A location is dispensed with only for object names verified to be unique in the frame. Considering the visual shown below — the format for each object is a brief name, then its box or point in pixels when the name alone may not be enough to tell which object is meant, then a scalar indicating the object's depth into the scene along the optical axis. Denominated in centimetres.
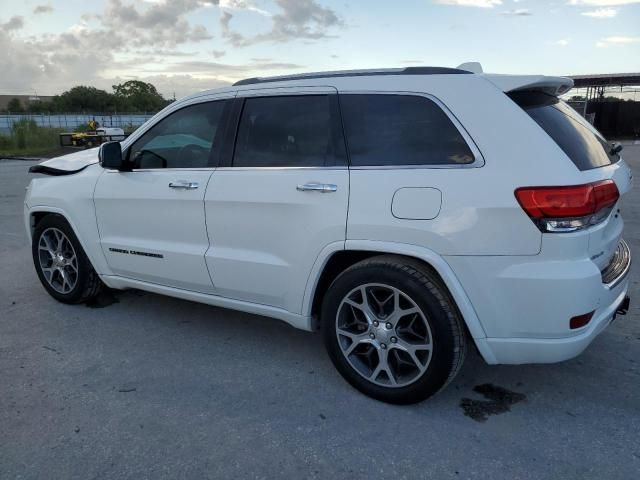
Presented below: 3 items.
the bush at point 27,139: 2748
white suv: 271
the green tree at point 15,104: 8756
